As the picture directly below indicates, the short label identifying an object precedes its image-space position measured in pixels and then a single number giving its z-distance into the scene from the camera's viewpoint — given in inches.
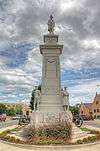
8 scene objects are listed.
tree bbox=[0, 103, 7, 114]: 1852.1
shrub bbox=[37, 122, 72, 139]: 336.1
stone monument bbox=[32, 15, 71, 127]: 452.0
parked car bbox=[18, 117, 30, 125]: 677.3
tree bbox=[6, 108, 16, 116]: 2051.3
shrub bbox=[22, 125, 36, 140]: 337.4
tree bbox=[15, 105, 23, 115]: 2294.3
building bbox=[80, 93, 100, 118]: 1662.6
